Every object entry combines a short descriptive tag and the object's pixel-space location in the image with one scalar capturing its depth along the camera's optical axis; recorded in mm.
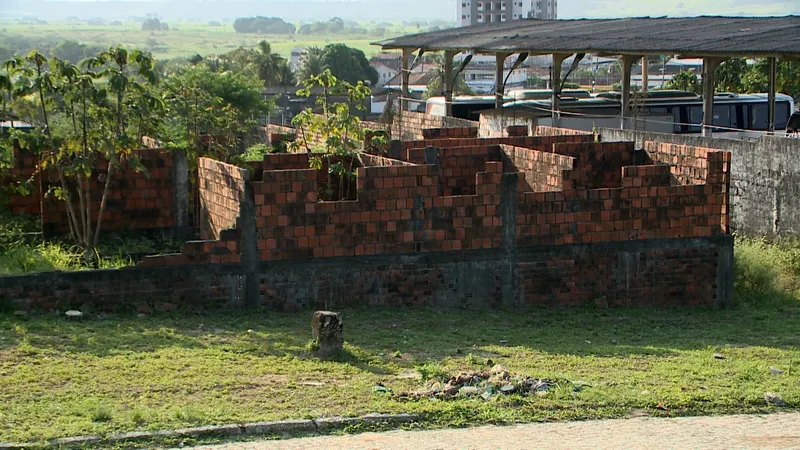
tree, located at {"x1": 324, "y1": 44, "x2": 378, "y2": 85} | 102750
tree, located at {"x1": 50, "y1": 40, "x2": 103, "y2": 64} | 179750
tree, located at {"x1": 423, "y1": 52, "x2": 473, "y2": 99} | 83875
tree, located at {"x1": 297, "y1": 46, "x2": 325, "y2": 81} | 99681
